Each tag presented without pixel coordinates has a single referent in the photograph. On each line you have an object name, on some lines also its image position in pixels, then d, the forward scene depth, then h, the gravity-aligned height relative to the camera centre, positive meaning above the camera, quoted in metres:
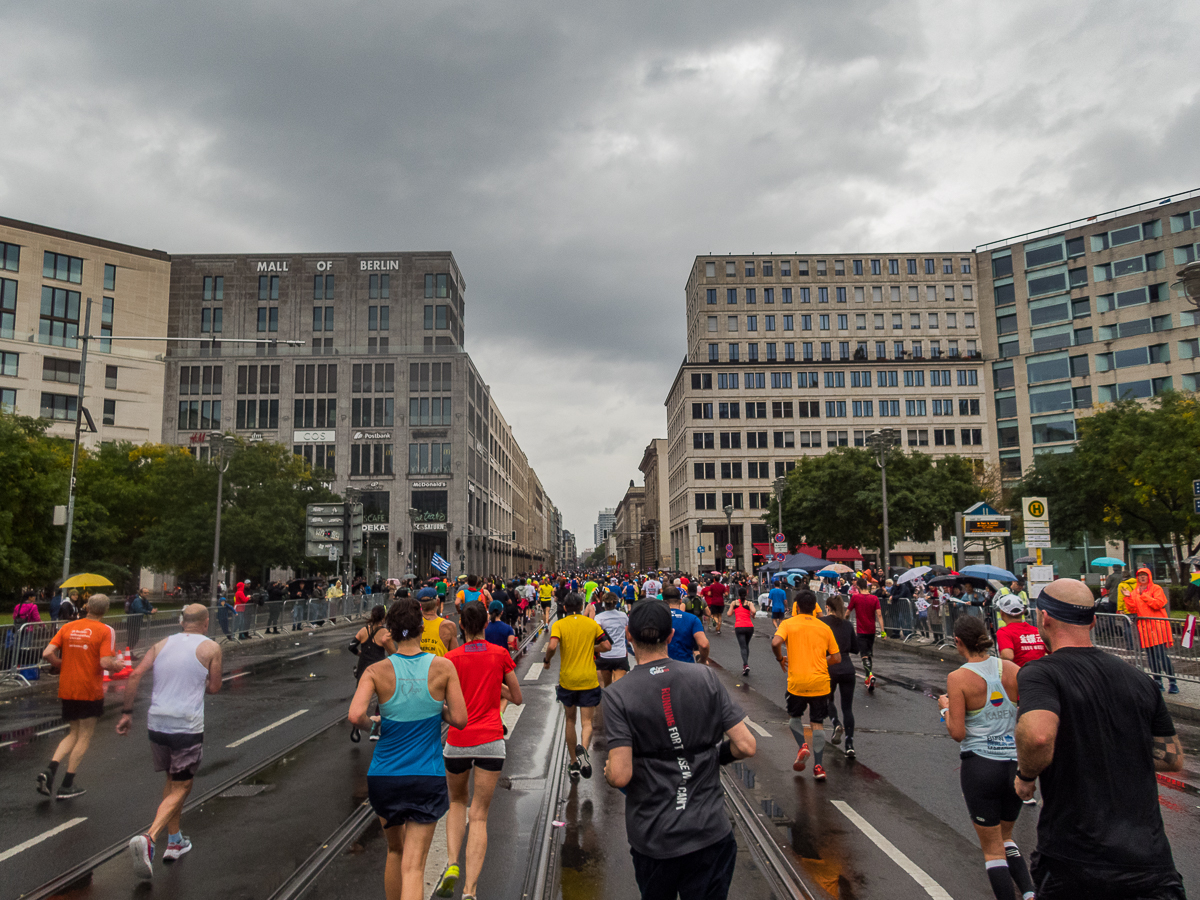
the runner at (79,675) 7.41 -1.23
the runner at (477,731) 5.28 -1.28
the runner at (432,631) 8.09 -0.97
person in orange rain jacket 12.69 -1.50
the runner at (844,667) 8.55 -1.41
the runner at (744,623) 15.59 -1.70
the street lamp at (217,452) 28.11 +3.38
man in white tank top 5.75 -1.22
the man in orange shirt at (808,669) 7.61 -1.27
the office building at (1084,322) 60.34 +17.23
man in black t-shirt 2.87 -0.88
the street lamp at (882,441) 32.63 +3.86
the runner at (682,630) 8.96 -1.06
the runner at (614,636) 9.42 -1.17
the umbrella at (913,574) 25.30 -1.31
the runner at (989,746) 4.80 -1.32
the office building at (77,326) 64.88 +18.65
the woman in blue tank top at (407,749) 4.32 -1.14
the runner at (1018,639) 7.09 -0.97
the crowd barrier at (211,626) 15.09 -2.35
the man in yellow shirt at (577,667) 7.89 -1.27
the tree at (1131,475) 31.22 +2.47
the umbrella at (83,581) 18.62 -0.87
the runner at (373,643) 8.75 -1.16
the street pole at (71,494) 19.91 +1.30
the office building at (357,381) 67.38 +13.81
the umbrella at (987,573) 20.09 -1.00
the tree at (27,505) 25.75 +1.39
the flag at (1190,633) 12.75 -1.64
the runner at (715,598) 22.94 -1.78
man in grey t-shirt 3.23 -0.95
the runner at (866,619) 12.42 -1.33
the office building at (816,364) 83.31 +17.91
